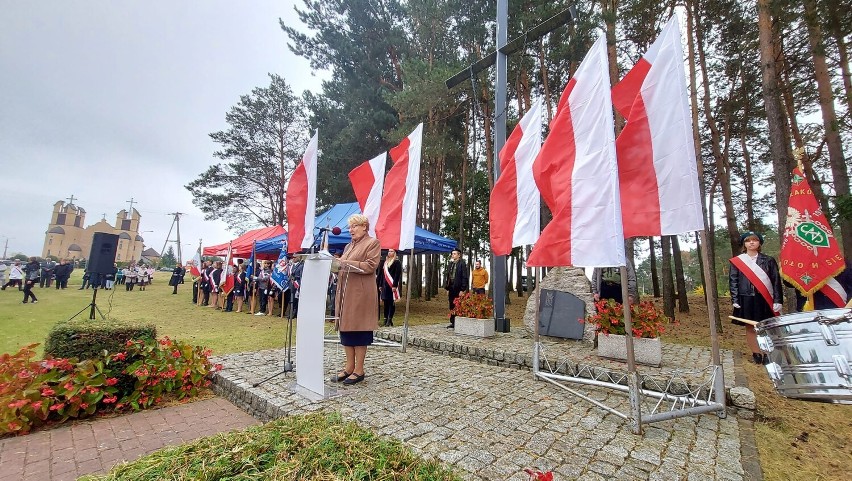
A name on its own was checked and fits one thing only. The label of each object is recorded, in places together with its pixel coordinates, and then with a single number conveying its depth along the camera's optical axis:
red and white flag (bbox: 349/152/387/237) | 6.04
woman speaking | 3.91
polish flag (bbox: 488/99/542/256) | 4.87
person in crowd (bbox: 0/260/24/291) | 16.75
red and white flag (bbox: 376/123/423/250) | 5.86
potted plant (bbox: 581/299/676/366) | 4.89
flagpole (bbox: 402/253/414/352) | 5.95
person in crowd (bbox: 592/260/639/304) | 7.59
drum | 2.34
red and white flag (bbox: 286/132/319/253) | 4.68
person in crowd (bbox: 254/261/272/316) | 12.19
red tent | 14.35
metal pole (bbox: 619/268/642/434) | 2.91
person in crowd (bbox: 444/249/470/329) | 9.40
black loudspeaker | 5.83
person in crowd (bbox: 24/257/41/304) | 13.71
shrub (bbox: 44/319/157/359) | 3.68
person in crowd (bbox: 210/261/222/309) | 13.87
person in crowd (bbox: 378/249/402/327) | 9.12
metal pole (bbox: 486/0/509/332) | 7.44
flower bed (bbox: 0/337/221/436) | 3.23
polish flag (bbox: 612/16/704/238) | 2.98
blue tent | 10.85
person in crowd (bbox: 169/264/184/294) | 21.01
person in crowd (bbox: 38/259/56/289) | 22.18
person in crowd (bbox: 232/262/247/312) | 12.77
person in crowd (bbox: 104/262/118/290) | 20.95
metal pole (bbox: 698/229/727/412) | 2.74
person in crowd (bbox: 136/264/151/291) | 22.80
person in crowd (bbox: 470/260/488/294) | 9.84
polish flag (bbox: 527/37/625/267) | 3.00
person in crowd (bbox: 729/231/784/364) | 4.97
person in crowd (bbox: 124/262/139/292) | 21.36
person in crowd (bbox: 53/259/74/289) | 21.09
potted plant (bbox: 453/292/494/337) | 6.84
